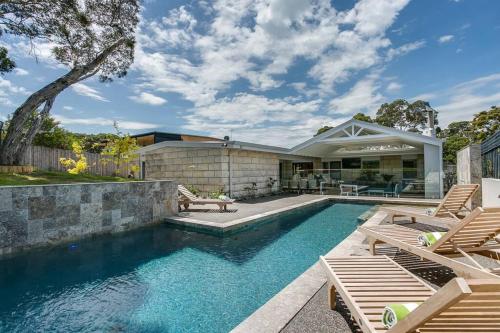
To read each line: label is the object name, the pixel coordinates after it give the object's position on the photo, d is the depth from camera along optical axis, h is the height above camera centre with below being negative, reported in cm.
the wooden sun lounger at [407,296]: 109 -111
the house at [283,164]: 1189 +42
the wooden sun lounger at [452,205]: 574 -87
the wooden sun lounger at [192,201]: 916 -113
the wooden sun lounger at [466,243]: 279 -104
